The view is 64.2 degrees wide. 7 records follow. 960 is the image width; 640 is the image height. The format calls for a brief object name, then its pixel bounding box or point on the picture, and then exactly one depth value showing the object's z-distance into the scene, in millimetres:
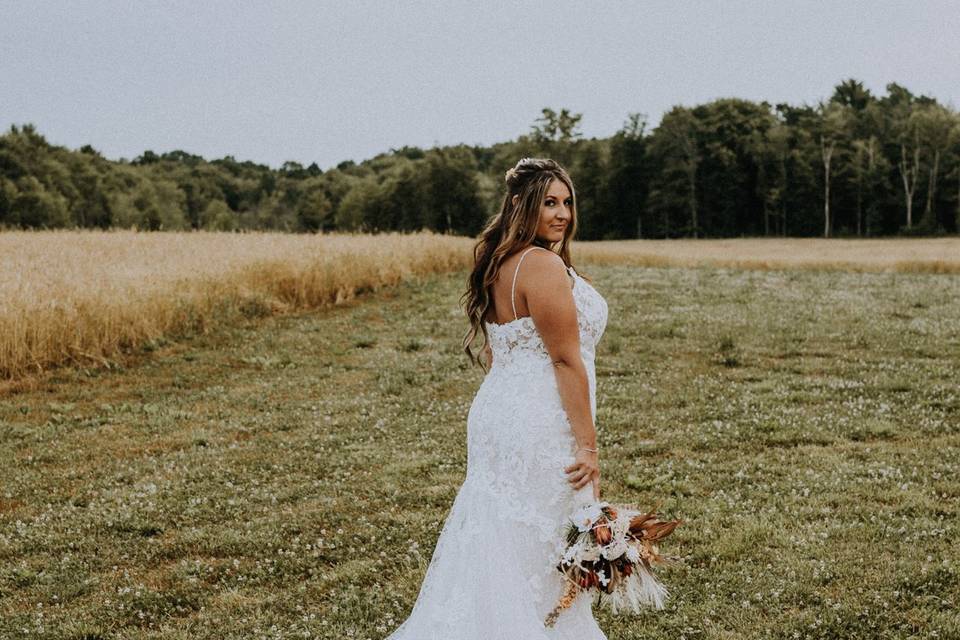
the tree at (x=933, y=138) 76000
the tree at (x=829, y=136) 81312
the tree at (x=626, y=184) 98250
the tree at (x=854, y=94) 108756
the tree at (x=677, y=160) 91562
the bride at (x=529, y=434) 4406
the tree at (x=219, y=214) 100562
